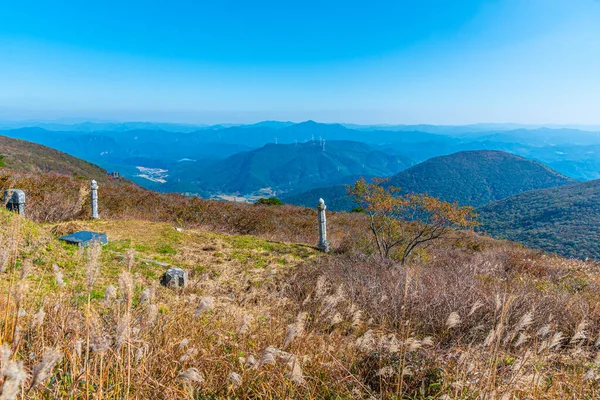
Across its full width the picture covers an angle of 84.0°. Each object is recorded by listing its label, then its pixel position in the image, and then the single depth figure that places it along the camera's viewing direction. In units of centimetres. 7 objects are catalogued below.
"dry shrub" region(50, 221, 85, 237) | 868
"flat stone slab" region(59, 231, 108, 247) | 771
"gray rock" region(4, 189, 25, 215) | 864
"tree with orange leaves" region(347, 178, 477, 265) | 917
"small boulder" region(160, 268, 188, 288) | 612
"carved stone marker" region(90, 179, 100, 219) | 1143
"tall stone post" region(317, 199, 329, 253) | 1077
